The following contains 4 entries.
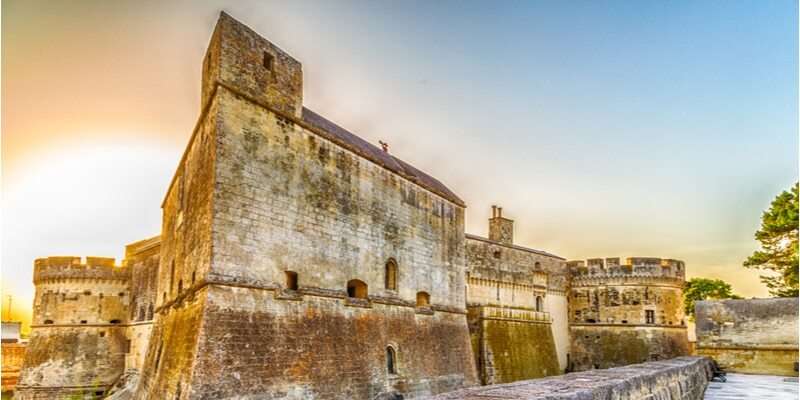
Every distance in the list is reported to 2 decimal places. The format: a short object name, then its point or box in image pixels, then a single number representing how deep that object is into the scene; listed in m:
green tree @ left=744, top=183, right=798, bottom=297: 26.59
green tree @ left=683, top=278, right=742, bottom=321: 44.31
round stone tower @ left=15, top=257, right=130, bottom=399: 22.44
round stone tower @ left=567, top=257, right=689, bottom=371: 27.38
